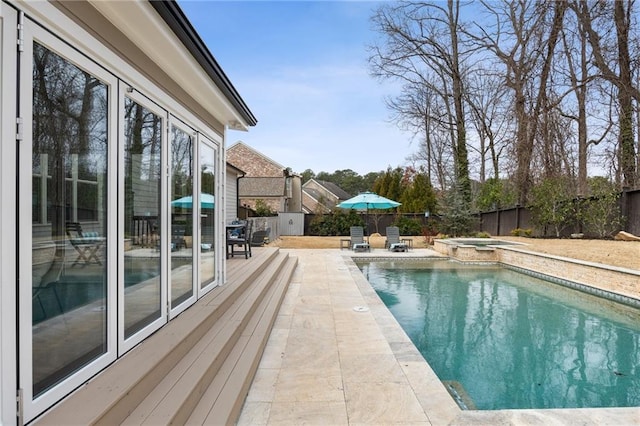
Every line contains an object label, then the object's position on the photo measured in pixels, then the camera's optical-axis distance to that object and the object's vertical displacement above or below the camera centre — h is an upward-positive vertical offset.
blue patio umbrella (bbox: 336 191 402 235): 16.16 +0.60
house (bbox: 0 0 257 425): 1.86 +0.22
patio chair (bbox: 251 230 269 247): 10.65 -0.54
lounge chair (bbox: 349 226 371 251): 15.78 -0.85
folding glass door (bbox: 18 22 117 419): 1.95 -0.02
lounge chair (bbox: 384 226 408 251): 15.48 -0.89
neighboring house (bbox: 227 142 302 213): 27.70 +2.76
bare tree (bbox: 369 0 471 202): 19.84 +9.15
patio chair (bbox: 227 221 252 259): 8.96 -0.57
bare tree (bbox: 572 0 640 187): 13.79 +5.90
